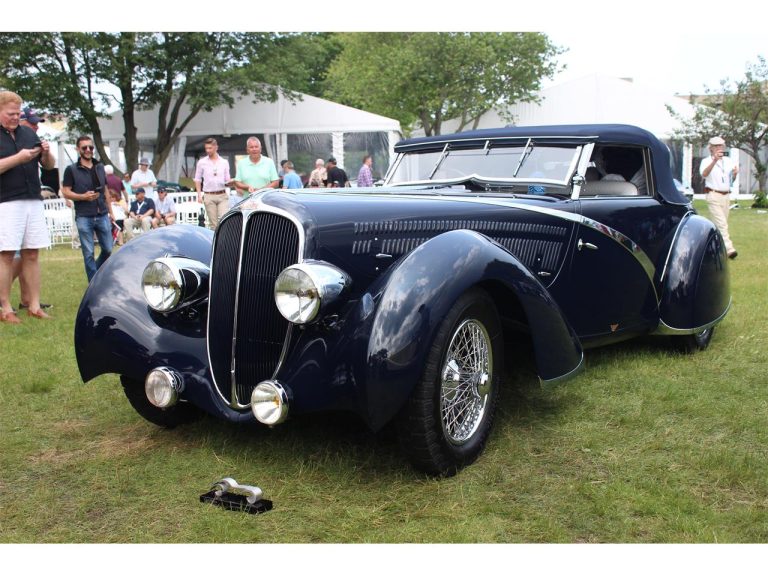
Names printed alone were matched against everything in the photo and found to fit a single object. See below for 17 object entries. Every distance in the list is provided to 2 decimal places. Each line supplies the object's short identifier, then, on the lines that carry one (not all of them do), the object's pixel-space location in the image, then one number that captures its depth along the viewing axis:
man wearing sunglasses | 7.70
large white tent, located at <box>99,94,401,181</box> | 22.00
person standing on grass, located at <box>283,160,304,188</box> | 13.75
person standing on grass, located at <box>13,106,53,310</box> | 6.98
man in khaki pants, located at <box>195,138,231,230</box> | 9.79
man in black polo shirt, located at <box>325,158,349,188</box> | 15.93
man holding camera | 10.48
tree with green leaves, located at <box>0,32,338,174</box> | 20.50
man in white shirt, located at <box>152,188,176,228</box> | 14.48
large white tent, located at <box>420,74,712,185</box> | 28.06
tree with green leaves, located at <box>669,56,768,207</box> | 28.33
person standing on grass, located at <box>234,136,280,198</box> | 9.43
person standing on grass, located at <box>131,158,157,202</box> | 15.17
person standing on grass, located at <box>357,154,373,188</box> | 16.77
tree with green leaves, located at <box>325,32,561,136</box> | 30.33
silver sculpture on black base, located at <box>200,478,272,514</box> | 2.84
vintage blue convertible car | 2.94
